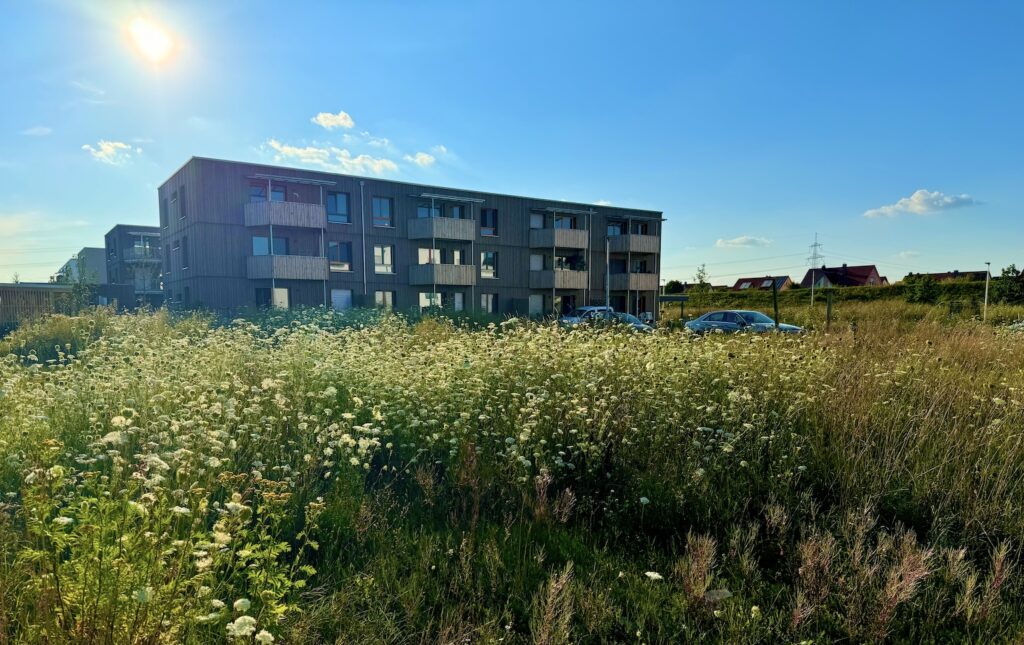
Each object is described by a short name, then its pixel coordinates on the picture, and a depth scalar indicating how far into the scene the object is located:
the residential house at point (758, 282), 82.99
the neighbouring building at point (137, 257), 44.09
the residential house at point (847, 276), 78.00
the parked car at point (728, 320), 19.89
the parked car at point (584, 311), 24.27
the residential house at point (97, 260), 59.09
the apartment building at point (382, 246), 26.36
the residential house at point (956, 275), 66.11
